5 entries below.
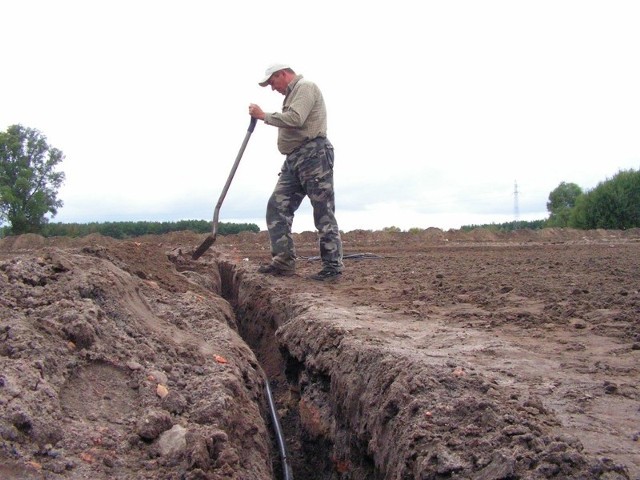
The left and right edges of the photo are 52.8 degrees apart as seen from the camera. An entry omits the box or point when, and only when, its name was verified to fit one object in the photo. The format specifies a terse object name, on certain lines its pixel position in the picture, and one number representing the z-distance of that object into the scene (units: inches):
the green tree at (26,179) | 1279.5
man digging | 264.1
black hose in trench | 163.0
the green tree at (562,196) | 2250.2
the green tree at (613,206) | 1174.3
